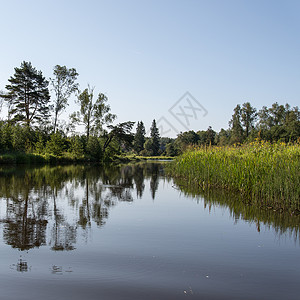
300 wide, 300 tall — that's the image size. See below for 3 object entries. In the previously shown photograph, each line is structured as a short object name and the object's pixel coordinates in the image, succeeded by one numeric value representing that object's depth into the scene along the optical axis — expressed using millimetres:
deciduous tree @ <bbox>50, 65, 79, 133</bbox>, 40469
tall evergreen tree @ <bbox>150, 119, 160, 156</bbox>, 86325
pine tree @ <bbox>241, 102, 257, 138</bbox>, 71688
